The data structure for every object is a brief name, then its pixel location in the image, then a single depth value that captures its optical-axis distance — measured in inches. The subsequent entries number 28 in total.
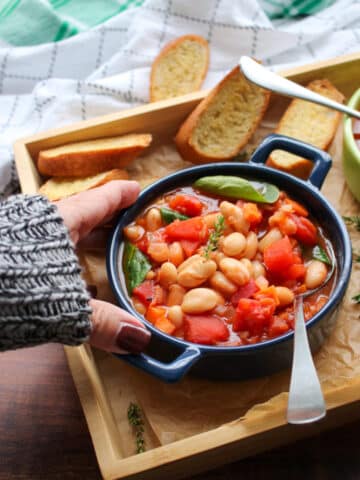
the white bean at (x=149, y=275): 11.9
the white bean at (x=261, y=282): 11.5
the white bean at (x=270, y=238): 12.1
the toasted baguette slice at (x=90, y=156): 14.3
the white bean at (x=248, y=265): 11.7
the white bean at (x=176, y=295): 11.6
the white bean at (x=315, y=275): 11.7
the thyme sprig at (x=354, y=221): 13.6
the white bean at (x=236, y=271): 11.4
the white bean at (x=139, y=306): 11.6
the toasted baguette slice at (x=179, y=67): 16.5
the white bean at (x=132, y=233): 12.5
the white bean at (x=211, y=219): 12.3
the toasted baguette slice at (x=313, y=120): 14.9
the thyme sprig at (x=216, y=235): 11.8
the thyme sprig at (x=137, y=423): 11.4
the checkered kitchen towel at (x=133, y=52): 16.5
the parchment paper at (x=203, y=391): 11.4
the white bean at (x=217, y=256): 11.8
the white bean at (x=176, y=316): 11.3
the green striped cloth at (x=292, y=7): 18.3
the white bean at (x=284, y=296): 11.3
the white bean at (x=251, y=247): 12.0
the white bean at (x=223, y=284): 11.5
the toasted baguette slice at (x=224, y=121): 14.7
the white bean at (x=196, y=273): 11.5
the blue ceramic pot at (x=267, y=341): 10.7
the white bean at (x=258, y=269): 11.8
